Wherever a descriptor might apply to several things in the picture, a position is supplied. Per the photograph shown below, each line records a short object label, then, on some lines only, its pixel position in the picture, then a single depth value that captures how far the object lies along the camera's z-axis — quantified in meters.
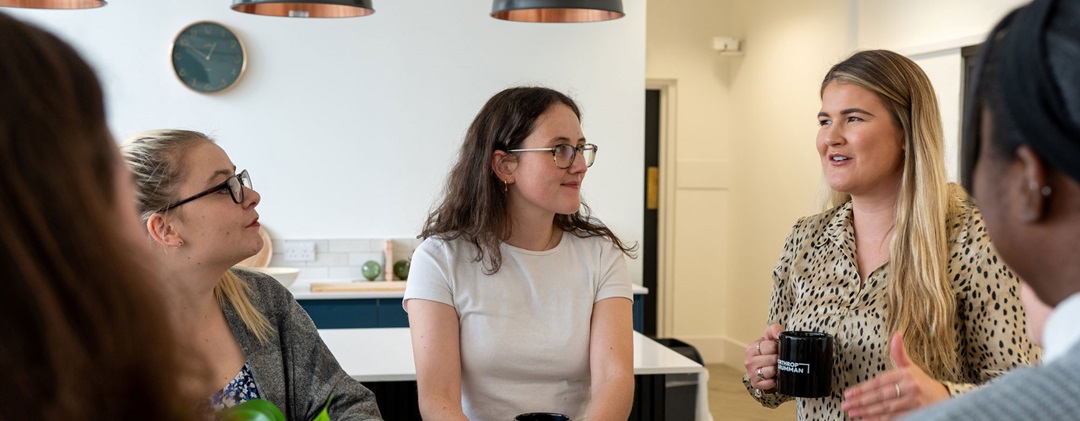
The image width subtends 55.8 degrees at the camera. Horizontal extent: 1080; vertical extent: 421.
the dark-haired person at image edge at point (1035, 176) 0.57
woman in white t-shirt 1.99
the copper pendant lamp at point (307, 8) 3.01
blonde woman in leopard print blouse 1.69
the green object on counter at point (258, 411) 1.18
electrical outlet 5.22
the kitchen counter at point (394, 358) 2.59
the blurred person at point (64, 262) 0.61
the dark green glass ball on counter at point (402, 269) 5.14
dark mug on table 1.53
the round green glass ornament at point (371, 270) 5.15
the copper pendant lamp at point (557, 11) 2.87
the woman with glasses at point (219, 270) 1.85
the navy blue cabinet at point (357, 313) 4.71
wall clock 5.11
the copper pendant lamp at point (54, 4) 2.92
